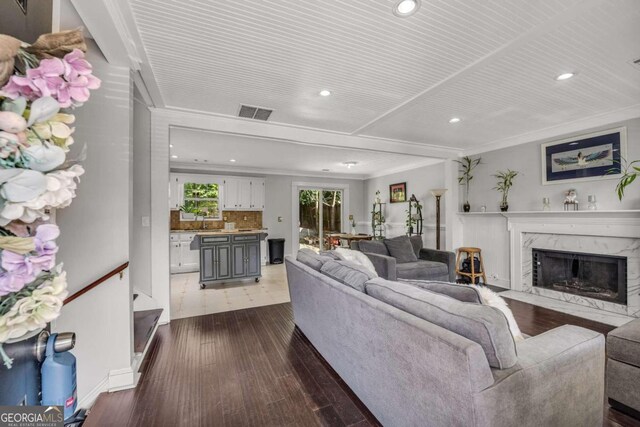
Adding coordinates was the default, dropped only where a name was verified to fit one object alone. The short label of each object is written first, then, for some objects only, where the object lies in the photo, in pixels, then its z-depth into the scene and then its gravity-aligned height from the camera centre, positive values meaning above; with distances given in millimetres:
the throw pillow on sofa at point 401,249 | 4367 -583
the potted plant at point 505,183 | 4445 +486
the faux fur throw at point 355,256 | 3166 -509
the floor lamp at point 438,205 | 5289 +160
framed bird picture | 3355 +738
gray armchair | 3826 -759
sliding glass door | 7934 -94
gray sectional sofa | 1024 -660
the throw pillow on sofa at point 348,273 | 1860 -442
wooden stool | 4691 -942
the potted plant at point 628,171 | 3093 +485
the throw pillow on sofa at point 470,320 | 1089 -467
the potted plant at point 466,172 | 5113 +780
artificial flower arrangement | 592 +119
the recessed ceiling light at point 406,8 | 1618 +1258
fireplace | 3455 -870
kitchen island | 4750 -751
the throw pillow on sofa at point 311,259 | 2566 -448
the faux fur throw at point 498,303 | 1488 -507
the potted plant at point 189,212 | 6395 +66
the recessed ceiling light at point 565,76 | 2477 +1257
